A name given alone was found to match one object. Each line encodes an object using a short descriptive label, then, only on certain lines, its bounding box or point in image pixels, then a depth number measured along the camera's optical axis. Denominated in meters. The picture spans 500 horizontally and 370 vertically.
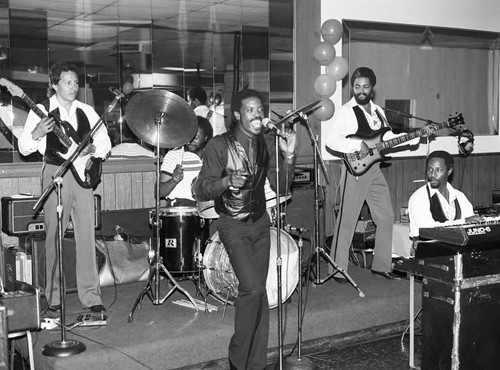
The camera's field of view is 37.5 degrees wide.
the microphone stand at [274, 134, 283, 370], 4.62
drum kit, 5.79
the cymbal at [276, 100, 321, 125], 4.57
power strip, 5.52
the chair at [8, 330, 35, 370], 4.81
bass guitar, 6.86
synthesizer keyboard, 4.82
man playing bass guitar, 6.90
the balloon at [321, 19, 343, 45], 8.14
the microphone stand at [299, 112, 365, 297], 6.47
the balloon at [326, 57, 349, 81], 8.08
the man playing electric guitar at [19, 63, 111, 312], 5.55
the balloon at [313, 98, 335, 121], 8.09
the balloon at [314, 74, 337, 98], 8.02
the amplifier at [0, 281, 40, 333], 4.71
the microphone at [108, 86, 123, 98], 4.86
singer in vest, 4.69
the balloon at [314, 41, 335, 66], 8.00
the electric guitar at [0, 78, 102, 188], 5.49
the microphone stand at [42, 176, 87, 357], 4.87
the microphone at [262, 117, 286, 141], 4.40
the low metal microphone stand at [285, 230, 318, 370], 5.25
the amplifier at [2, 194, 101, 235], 6.40
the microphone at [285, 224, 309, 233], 5.97
